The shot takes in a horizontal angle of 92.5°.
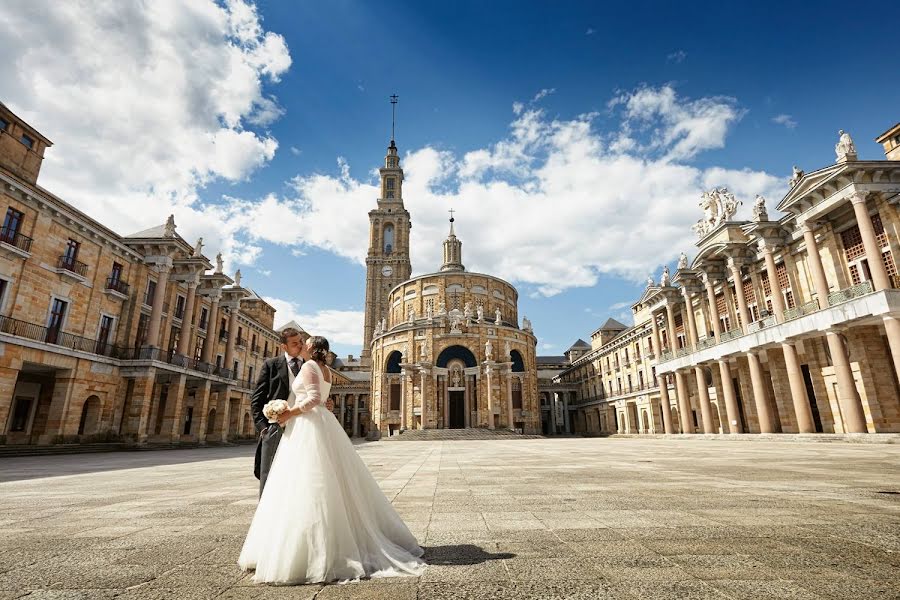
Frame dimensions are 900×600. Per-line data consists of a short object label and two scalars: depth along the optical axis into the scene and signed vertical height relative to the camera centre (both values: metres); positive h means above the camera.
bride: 3.08 -0.72
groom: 3.94 +0.24
